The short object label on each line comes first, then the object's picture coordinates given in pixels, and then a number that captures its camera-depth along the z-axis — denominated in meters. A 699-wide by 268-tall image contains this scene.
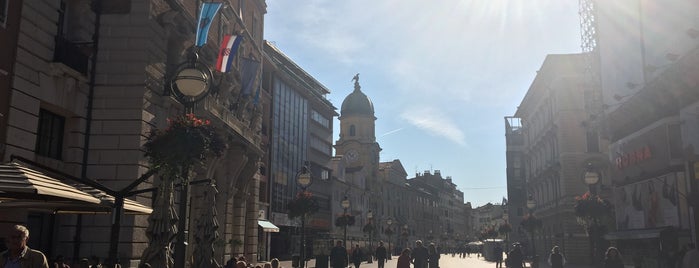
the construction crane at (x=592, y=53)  41.77
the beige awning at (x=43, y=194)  8.49
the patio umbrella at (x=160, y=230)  11.75
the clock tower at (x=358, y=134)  84.62
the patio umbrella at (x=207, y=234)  15.58
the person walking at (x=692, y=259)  16.41
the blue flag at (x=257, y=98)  33.11
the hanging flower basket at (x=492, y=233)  80.98
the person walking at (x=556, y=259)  18.42
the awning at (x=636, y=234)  27.94
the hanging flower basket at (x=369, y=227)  53.06
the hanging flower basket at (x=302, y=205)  30.61
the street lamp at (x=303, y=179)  27.23
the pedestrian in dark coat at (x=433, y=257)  22.17
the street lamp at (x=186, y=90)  10.30
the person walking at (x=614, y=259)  13.81
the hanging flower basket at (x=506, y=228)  54.00
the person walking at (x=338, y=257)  22.69
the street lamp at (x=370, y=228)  53.17
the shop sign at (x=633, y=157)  30.77
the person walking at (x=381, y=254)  29.51
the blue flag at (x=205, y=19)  21.44
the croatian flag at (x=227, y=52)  24.55
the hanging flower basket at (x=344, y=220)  38.45
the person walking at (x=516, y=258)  21.27
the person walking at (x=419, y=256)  20.31
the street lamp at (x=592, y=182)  23.62
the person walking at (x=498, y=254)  36.31
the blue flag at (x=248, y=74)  30.11
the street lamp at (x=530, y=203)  39.03
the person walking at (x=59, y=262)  12.92
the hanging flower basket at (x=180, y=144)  10.52
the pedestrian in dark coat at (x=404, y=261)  17.34
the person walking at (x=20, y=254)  7.00
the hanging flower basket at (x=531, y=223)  42.39
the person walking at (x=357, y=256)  28.31
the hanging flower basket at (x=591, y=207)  24.97
